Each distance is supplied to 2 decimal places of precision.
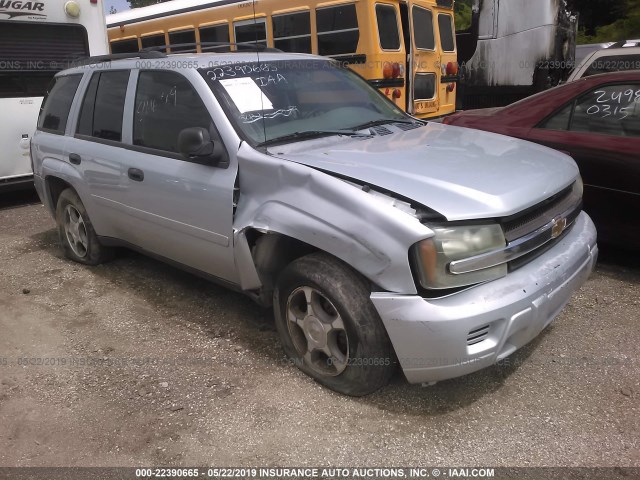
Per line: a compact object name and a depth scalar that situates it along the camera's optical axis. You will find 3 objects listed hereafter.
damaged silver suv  2.53
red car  4.14
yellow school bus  7.66
